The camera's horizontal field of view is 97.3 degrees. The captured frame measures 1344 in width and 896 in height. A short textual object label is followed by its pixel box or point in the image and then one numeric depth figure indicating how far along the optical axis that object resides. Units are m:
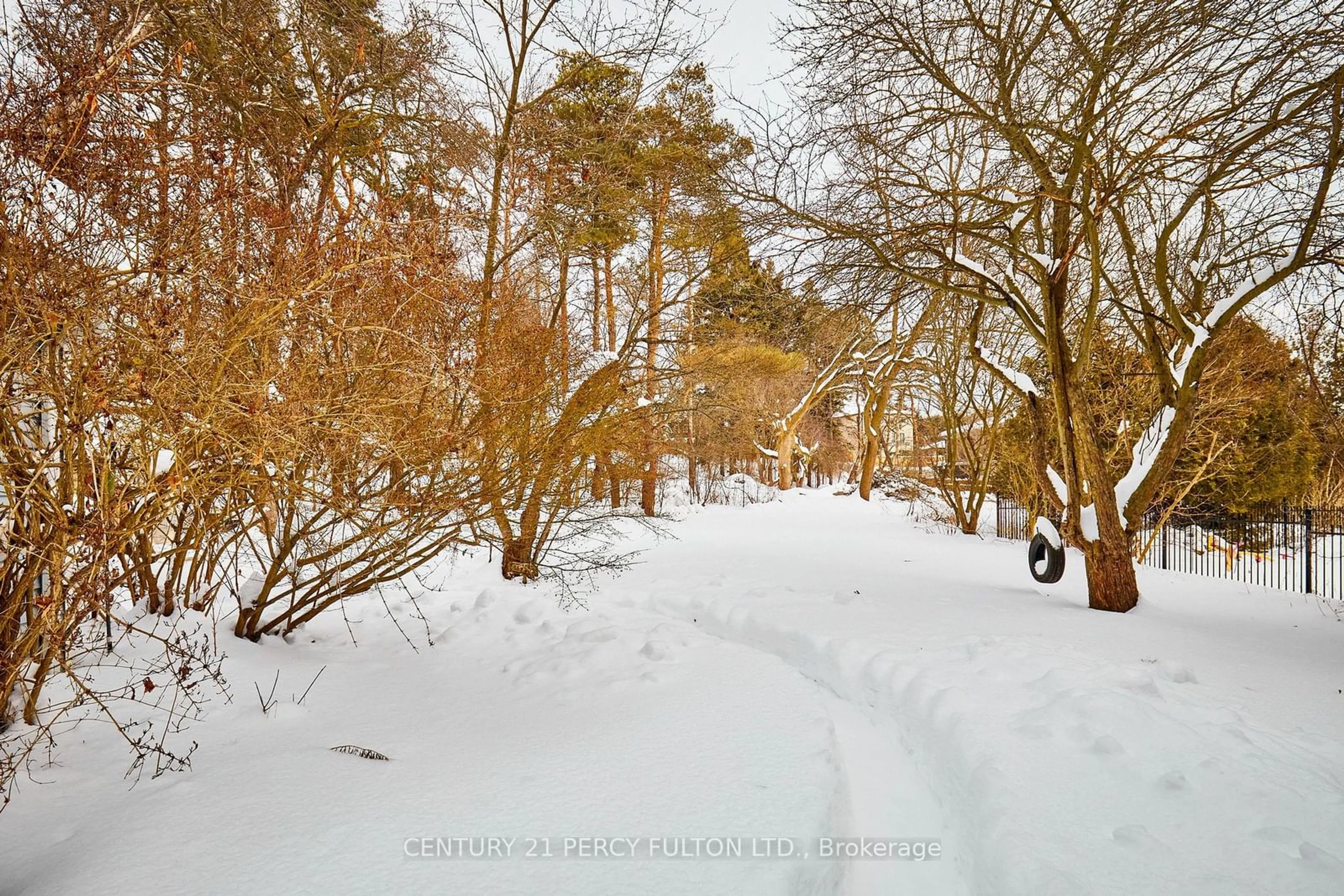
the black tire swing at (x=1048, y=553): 6.76
